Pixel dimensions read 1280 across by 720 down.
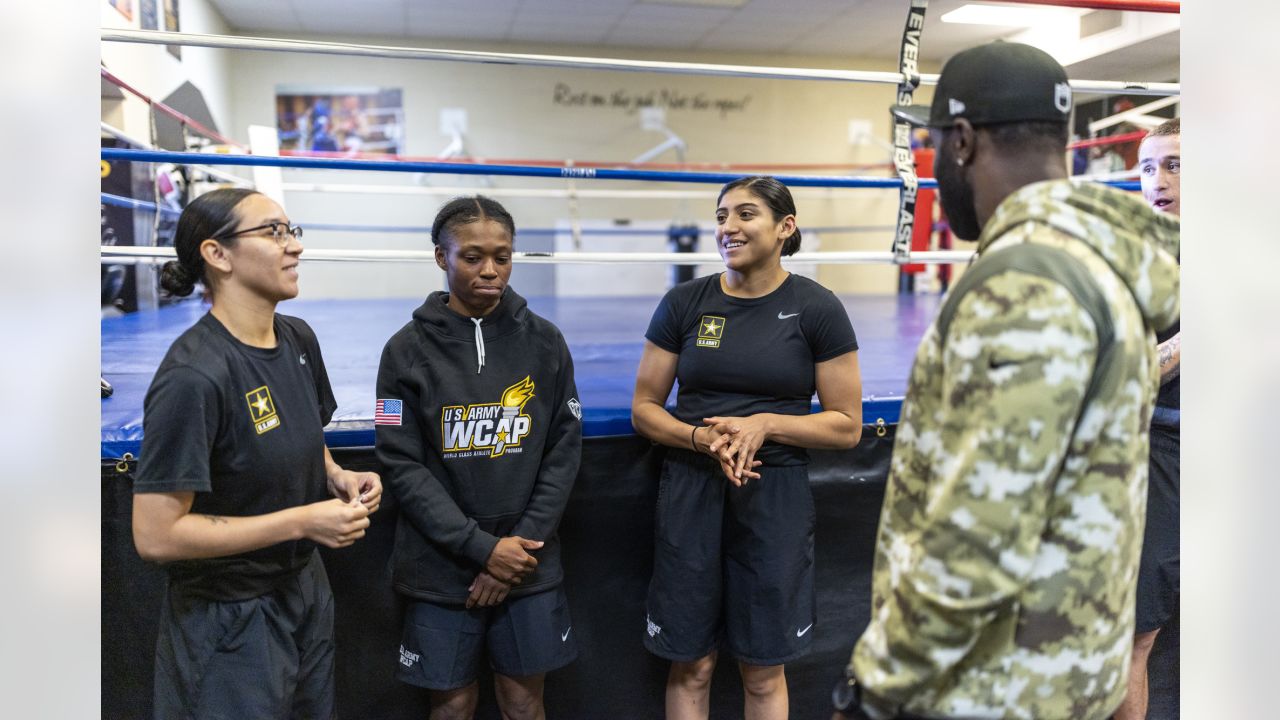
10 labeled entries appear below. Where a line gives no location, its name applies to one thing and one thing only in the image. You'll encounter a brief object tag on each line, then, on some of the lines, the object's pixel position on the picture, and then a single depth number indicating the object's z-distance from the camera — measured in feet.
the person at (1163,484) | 5.49
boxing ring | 5.89
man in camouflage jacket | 2.63
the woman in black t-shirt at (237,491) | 4.15
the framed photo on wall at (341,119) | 27.66
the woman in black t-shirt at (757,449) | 5.67
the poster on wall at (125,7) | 16.05
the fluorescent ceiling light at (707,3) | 25.70
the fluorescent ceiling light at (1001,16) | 26.00
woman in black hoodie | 5.34
